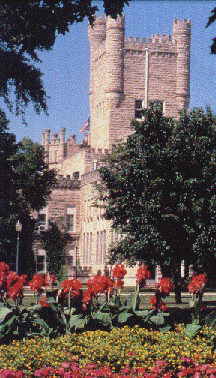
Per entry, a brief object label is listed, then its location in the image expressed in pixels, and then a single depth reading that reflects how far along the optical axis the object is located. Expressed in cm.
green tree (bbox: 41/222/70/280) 6091
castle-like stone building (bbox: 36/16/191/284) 6919
